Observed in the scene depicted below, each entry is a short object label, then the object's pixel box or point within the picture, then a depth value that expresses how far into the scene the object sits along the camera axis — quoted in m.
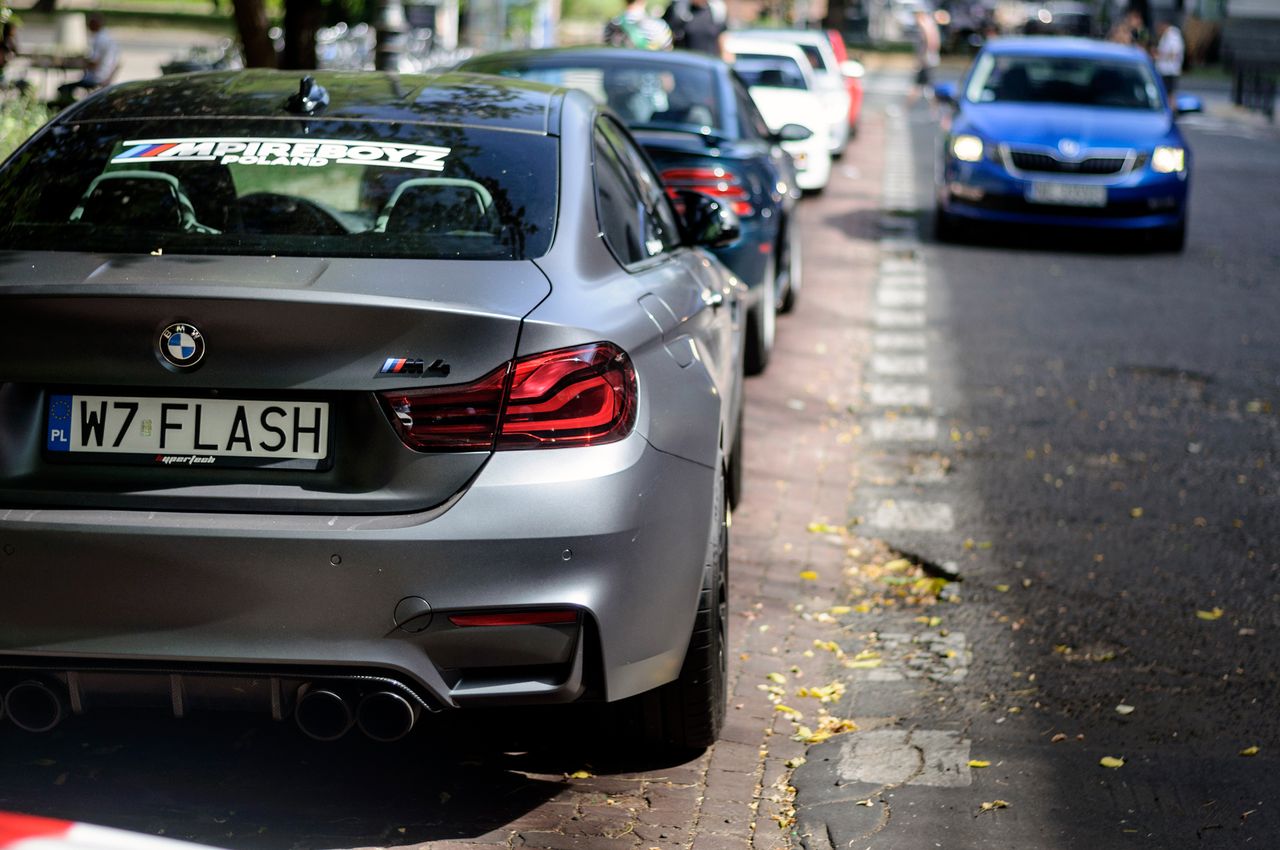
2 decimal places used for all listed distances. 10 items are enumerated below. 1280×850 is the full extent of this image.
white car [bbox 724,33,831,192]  17.67
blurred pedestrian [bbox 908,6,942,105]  34.34
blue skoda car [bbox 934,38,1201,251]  14.66
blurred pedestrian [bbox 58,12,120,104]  24.66
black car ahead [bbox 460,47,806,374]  8.90
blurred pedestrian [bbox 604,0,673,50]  16.88
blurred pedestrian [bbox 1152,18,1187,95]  33.59
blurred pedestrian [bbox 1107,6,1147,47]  33.50
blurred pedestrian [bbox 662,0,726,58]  17.44
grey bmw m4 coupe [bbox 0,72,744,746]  3.46
